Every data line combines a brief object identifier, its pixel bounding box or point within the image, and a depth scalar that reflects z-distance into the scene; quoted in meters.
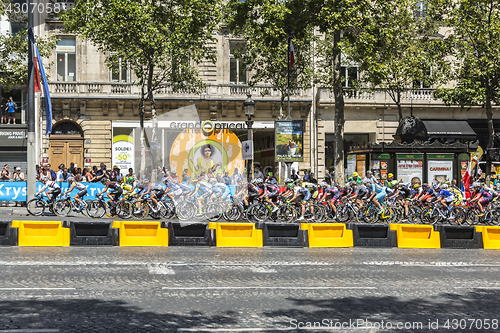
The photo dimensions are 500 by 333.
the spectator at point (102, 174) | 24.29
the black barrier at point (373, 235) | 15.62
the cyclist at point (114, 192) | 20.67
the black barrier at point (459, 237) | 15.91
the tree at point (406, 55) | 25.05
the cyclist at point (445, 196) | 20.88
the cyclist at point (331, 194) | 20.75
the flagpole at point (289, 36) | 24.09
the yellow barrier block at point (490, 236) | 16.12
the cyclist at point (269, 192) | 19.97
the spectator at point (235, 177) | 16.28
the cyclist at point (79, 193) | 20.53
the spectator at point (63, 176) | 24.64
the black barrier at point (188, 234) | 14.66
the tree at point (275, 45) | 23.42
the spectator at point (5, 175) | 24.18
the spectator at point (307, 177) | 26.45
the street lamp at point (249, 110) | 24.28
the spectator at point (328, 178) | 27.16
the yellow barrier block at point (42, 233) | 14.05
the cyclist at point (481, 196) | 21.22
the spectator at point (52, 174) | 25.10
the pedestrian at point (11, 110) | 33.06
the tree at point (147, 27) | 26.95
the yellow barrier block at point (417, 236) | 15.77
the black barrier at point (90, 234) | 14.23
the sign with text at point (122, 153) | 34.47
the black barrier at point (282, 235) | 15.12
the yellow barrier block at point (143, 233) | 14.47
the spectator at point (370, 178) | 20.48
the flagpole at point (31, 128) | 20.86
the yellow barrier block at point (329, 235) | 15.26
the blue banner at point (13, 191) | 22.61
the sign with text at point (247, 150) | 21.89
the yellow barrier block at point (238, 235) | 14.84
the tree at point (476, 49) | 27.89
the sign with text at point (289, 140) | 22.94
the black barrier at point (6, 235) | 13.98
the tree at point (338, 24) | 22.30
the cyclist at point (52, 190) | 20.34
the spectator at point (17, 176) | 25.00
